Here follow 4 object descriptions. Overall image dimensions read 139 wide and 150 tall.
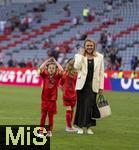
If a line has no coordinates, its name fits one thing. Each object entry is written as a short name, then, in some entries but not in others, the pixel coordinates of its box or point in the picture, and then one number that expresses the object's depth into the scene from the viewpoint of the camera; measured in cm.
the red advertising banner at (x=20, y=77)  4038
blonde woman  1434
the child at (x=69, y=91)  1517
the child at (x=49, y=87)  1402
